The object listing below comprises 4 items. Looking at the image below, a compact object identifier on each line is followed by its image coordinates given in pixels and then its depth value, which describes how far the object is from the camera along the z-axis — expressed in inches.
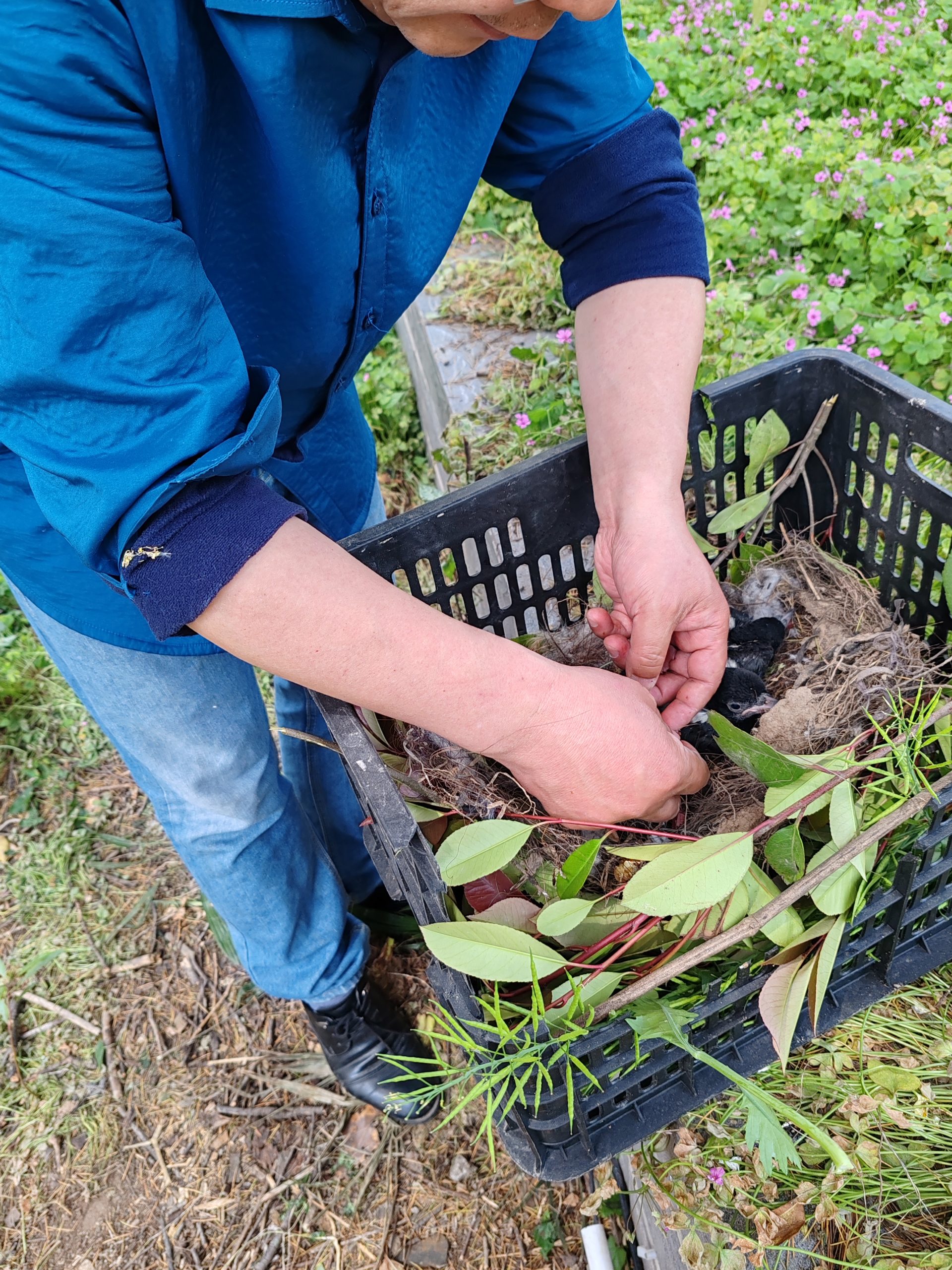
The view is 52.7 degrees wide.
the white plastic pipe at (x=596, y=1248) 50.5
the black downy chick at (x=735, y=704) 48.9
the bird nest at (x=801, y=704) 44.8
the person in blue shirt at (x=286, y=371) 28.4
